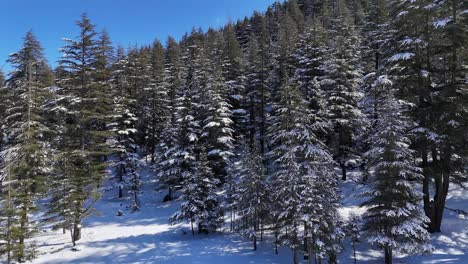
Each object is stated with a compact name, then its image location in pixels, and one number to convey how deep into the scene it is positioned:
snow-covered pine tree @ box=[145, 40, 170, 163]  46.47
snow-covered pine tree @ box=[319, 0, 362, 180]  31.14
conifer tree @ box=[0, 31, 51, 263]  21.25
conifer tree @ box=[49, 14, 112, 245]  25.71
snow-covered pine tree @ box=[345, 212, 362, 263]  20.46
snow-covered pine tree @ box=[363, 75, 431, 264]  17.97
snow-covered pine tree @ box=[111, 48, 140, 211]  36.53
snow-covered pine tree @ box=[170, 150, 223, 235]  27.30
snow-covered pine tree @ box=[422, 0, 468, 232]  19.59
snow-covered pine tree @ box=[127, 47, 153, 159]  46.99
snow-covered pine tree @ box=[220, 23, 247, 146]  44.53
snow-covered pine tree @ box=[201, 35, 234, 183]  34.25
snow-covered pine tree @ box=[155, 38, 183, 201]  34.41
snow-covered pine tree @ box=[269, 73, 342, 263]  19.69
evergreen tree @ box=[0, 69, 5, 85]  51.56
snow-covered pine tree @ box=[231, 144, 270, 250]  24.47
